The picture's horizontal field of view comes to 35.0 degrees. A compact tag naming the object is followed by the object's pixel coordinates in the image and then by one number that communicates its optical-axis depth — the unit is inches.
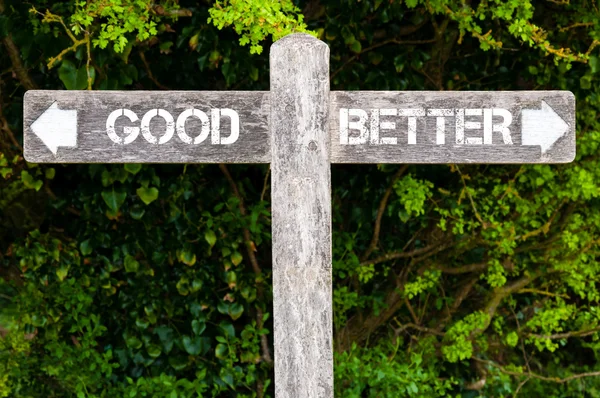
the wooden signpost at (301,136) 100.7
